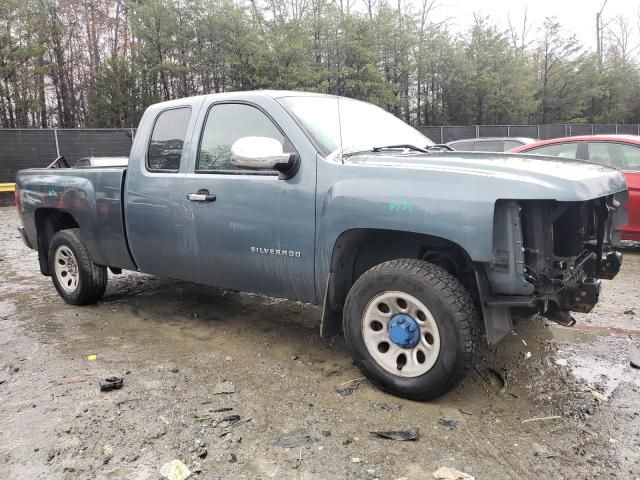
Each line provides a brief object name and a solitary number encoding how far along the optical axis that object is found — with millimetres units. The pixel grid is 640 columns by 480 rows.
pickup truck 2762
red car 6227
